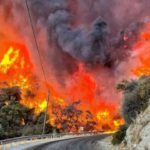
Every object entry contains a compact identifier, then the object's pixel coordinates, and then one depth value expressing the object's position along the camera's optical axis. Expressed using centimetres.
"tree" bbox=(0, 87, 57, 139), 9156
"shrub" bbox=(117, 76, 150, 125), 4331
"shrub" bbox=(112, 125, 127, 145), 4904
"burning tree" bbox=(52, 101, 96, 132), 10588
